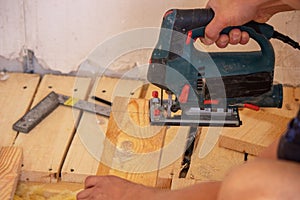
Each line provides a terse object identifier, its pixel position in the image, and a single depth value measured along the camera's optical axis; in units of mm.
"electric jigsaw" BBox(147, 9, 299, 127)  1205
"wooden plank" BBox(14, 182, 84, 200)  1380
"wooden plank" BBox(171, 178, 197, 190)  1273
